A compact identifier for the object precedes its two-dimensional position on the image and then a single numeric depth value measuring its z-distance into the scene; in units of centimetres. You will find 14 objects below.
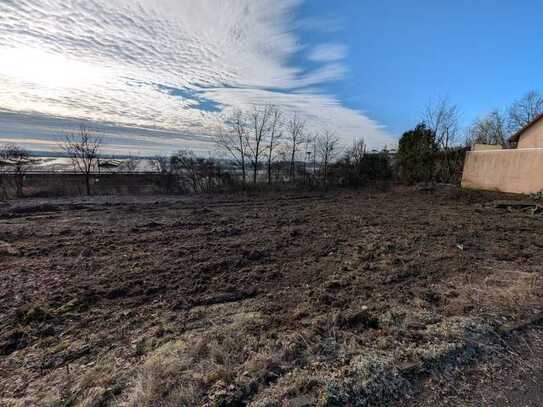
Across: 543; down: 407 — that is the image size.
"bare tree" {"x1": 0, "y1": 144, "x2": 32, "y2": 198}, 1350
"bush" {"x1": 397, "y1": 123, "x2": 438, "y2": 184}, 1569
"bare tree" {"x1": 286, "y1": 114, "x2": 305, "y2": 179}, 1687
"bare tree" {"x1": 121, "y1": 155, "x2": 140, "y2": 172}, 3015
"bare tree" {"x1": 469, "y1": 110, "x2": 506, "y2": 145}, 2334
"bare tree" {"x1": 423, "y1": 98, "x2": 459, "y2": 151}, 1652
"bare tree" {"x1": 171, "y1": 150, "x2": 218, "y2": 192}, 1469
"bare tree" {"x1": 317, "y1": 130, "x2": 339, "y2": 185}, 1728
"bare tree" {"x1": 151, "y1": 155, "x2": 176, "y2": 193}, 1564
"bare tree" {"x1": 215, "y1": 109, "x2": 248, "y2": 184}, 1636
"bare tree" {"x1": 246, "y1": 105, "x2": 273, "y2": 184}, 1661
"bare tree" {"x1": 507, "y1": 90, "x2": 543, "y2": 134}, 2497
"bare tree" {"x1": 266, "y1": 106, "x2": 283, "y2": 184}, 1633
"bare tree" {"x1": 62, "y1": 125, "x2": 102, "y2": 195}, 1464
